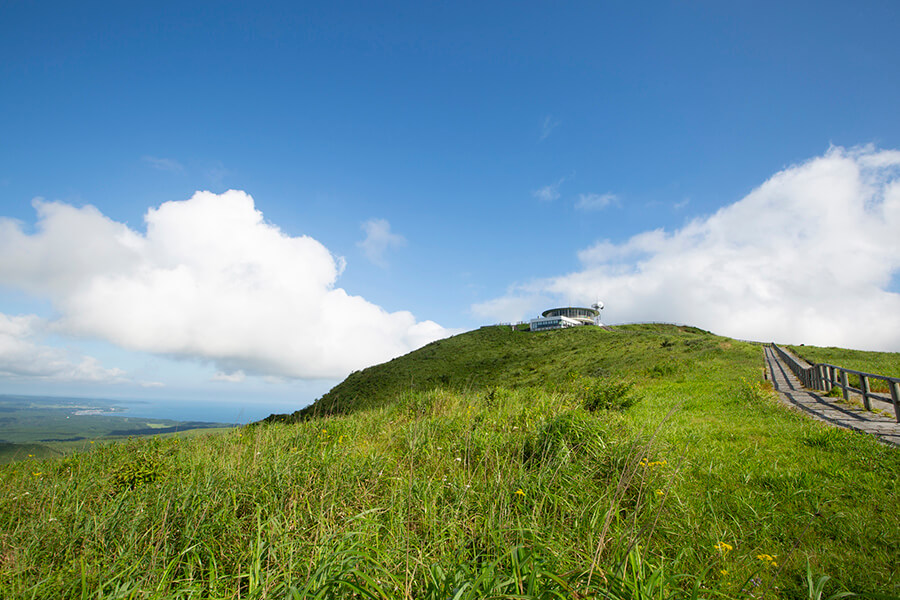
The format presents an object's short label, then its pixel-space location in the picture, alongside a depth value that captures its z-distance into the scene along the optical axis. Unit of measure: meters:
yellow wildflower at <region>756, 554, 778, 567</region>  3.46
